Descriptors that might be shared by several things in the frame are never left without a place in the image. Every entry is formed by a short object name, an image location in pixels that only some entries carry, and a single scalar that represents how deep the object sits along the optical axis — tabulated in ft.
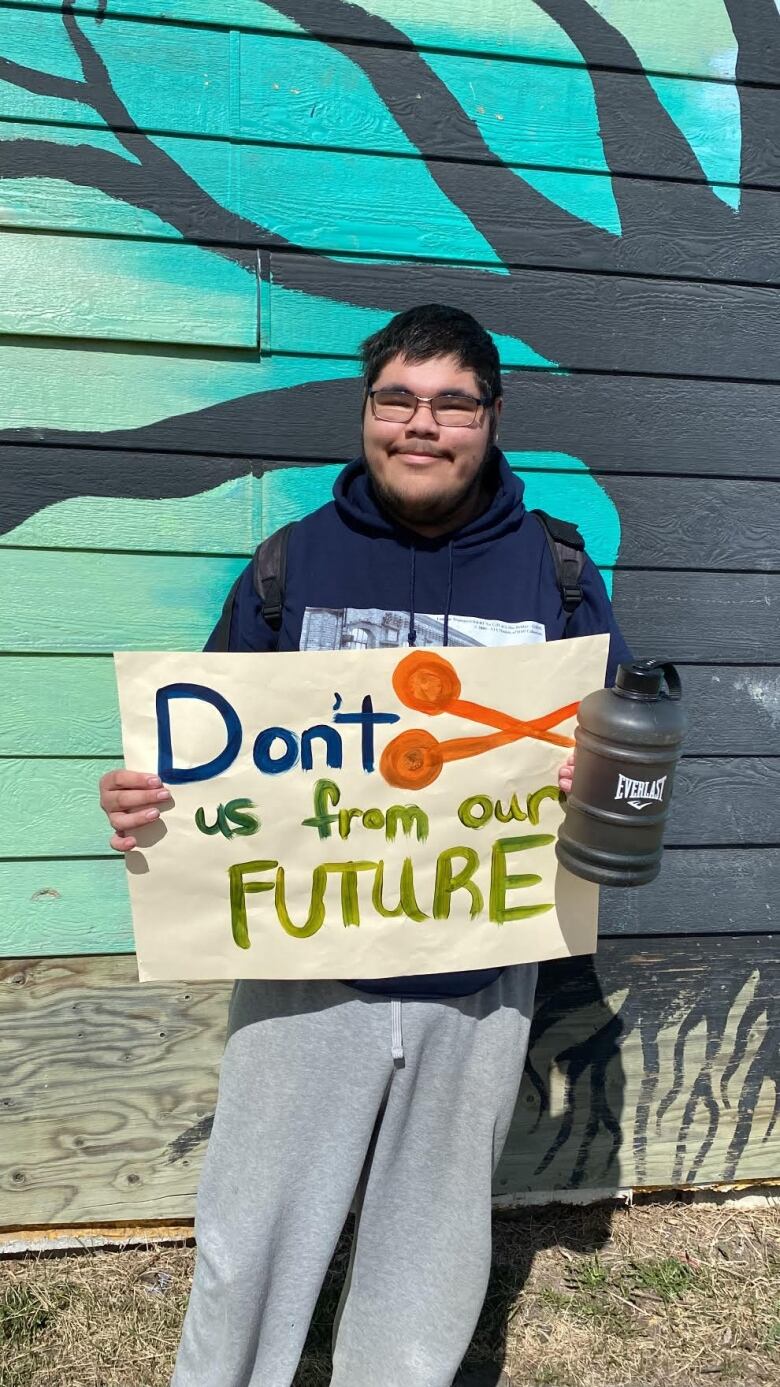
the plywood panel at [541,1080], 8.14
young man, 5.42
